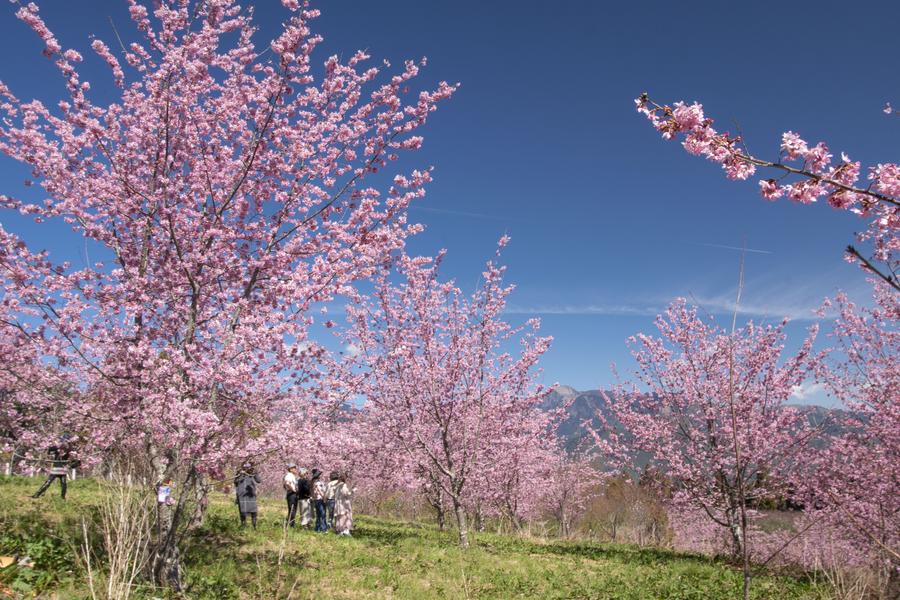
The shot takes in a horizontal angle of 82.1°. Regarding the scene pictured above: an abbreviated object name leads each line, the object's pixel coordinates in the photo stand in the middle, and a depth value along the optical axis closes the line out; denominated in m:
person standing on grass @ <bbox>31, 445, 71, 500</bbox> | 8.84
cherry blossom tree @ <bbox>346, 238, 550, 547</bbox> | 13.60
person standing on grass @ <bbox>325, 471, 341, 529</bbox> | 14.63
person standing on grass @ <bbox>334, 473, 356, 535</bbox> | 14.68
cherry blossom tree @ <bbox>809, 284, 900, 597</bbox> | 12.30
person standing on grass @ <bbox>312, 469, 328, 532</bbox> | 15.32
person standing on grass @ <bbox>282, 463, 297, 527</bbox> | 14.68
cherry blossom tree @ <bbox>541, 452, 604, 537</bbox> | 29.58
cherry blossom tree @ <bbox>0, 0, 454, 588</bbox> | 7.24
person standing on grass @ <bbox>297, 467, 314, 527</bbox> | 15.09
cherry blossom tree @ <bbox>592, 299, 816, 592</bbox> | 14.08
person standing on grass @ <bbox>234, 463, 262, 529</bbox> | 13.38
